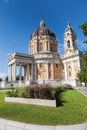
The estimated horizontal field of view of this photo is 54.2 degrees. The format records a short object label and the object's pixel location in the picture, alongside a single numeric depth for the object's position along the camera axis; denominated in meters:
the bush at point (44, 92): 8.23
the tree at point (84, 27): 10.86
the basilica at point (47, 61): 30.85
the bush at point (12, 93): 9.71
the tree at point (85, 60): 12.00
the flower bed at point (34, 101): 7.32
